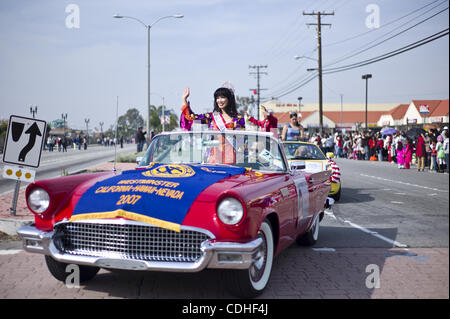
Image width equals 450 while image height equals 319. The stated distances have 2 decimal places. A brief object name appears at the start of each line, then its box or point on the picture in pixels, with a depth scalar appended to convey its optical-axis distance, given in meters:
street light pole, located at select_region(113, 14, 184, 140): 28.60
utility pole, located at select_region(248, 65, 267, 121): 72.99
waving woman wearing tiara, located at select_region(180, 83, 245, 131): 6.04
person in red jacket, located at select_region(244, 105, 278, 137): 6.16
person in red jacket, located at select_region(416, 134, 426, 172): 17.39
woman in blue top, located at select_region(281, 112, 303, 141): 12.24
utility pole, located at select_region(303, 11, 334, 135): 36.44
